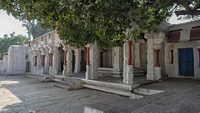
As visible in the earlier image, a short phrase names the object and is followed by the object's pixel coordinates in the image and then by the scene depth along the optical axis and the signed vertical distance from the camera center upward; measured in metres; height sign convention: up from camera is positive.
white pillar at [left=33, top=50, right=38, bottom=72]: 25.68 +0.09
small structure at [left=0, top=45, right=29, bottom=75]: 27.58 +0.03
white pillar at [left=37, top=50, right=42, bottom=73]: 24.81 -0.19
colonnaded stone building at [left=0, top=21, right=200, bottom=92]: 11.52 +0.22
